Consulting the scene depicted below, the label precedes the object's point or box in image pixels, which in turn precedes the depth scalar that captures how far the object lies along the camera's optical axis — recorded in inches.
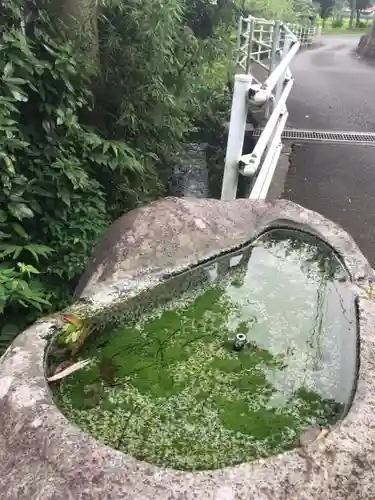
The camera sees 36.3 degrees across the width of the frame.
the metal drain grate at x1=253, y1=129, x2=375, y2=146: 272.1
